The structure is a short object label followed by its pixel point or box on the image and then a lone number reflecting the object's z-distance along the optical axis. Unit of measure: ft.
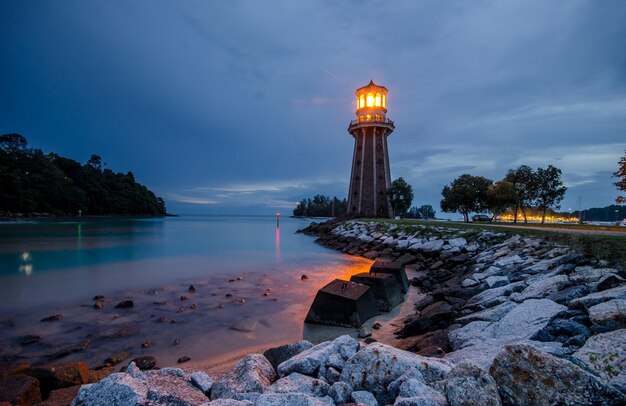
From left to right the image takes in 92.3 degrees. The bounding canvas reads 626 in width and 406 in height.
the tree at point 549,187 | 133.28
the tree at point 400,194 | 156.25
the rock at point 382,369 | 10.89
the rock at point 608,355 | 8.82
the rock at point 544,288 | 18.90
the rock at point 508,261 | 32.60
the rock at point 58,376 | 14.28
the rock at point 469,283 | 29.48
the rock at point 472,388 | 8.39
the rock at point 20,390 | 12.30
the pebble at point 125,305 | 31.12
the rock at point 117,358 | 19.40
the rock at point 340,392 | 10.22
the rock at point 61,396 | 12.14
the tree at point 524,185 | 138.10
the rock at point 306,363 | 12.44
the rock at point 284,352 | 15.24
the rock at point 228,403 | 9.49
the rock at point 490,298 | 20.99
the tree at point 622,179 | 50.17
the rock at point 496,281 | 25.80
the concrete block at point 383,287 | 29.43
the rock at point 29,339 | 22.47
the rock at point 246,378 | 11.37
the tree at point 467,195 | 137.80
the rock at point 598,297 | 13.77
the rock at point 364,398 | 9.87
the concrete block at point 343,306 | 24.47
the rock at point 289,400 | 9.32
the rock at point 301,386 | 10.82
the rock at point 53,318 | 27.15
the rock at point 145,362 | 18.85
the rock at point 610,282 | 16.12
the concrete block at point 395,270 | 35.60
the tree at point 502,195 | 121.39
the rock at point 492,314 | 18.08
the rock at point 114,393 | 9.58
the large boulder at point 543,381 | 7.81
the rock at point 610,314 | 11.61
